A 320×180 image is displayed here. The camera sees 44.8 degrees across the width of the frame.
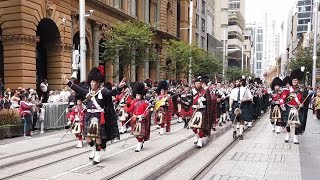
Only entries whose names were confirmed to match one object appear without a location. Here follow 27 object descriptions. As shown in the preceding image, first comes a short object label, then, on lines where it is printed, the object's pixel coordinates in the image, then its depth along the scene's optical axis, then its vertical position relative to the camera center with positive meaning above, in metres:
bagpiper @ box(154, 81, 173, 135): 14.99 -0.85
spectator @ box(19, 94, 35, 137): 14.64 -1.07
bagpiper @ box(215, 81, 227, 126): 18.23 -0.83
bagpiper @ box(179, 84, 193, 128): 16.75 -1.02
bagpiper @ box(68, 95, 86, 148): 11.75 -1.05
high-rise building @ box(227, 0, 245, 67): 113.00 +14.49
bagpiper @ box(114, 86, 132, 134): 15.26 -0.70
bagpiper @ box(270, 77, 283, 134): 14.59 -0.59
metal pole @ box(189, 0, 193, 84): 38.79 +1.88
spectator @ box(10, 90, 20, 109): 17.02 -0.63
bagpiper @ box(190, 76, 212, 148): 11.59 -0.75
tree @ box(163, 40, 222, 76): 37.97 +3.03
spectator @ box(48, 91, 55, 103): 19.68 -0.54
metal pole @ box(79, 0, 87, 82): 19.36 +2.22
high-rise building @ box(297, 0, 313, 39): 119.94 +23.06
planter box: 13.89 -1.62
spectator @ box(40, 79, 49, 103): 23.09 -0.18
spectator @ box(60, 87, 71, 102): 19.92 -0.47
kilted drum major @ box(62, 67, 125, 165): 9.31 -0.55
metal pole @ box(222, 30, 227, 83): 58.34 +2.07
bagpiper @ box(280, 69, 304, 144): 12.73 -0.55
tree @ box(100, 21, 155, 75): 25.70 +2.98
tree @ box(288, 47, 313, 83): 46.81 +3.46
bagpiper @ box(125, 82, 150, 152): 10.88 -0.80
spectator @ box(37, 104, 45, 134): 15.75 -1.18
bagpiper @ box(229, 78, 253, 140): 13.97 -0.48
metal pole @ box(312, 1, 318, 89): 33.07 +2.20
